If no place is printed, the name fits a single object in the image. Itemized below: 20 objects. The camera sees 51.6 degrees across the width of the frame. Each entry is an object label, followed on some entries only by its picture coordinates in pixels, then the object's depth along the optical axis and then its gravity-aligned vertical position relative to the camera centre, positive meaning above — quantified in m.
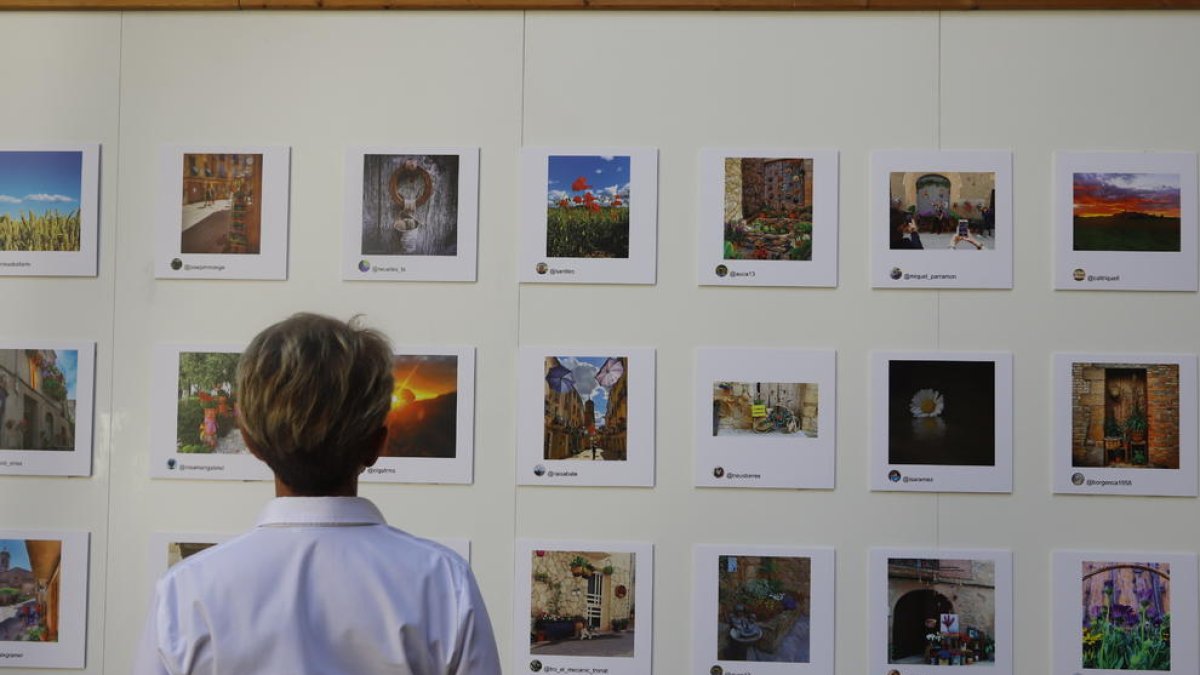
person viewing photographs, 1.57 -0.27
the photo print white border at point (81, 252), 3.34 +0.29
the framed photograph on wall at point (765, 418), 3.19 -0.12
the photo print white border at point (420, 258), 3.26 +0.30
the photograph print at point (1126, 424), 3.16 -0.12
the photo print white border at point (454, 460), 3.23 -0.25
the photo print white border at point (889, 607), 3.15 -0.59
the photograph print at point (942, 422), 3.17 -0.12
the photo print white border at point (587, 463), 3.21 -0.16
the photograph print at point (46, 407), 3.32 -0.13
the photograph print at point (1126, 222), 3.19 +0.41
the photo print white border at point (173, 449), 3.27 -0.23
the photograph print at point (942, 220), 3.20 +0.40
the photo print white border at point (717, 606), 3.18 -0.61
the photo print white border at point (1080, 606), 3.15 -0.58
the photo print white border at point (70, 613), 3.29 -0.67
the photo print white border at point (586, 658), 3.19 -0.64
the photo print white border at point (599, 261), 3.24 +0.36
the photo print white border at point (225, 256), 3.29 +0.35
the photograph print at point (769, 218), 3.22 +0.40
